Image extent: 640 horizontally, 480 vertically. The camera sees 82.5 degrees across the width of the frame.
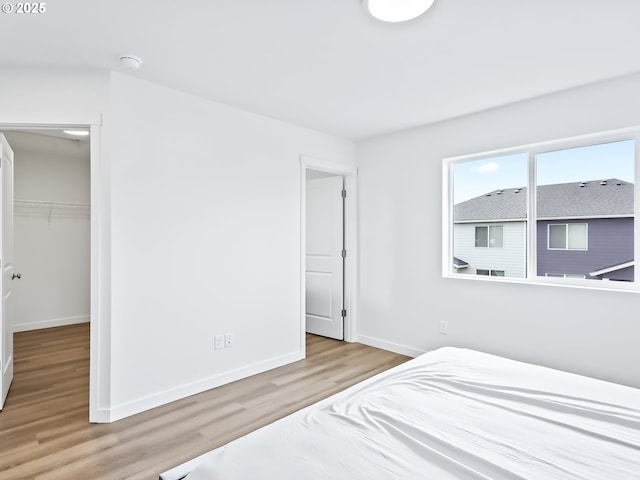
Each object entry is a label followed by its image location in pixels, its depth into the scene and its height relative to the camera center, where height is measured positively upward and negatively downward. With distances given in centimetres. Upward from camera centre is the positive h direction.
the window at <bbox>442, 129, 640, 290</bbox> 277 +23
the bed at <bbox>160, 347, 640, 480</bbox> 105 -67
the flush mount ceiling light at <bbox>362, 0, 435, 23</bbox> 177 +115
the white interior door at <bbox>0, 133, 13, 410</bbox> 264 -20
